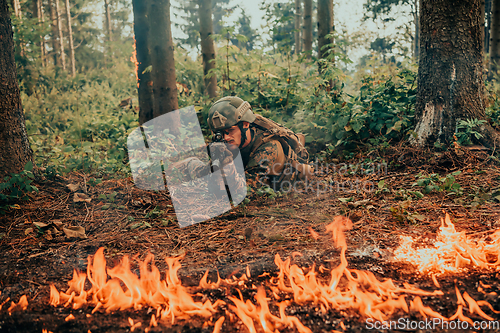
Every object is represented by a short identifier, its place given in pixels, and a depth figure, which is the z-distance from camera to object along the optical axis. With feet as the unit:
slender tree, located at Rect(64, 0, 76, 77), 60.95
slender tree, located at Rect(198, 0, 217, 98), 26.99
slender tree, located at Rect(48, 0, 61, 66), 58.80
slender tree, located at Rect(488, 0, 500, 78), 28.55
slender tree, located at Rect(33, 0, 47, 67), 49.49
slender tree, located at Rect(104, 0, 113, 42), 76.93
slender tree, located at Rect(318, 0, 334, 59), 27.17
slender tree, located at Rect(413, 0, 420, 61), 74.18
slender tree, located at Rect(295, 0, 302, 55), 64.66
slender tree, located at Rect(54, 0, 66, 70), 59.30
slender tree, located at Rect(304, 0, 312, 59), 35.65
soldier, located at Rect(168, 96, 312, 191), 12.46
